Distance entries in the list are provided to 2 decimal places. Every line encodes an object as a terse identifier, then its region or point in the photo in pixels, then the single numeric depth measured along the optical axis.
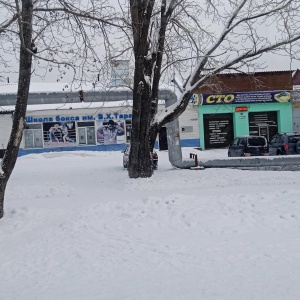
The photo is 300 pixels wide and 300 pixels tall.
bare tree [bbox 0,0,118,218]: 8.52
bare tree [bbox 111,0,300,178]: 13.77
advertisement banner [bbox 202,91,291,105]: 32.78
